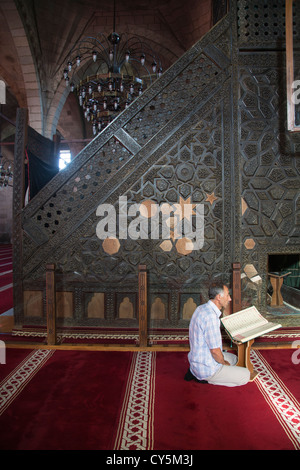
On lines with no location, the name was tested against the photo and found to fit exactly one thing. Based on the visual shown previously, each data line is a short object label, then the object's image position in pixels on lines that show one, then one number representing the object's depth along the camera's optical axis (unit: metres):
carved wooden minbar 4.12
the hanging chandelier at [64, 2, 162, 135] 7.58
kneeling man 2.65
